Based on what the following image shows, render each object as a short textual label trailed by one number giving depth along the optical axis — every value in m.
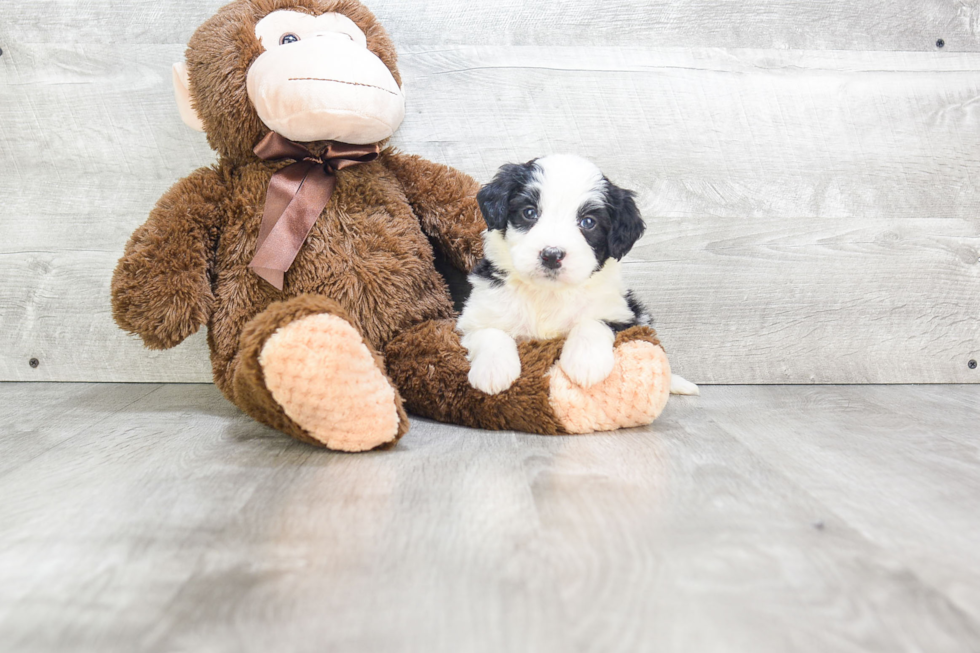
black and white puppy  1.31
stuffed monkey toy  1.36
